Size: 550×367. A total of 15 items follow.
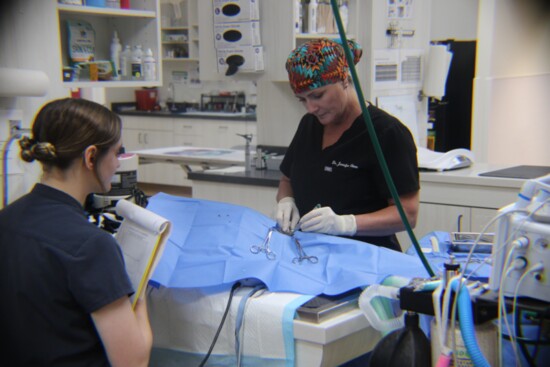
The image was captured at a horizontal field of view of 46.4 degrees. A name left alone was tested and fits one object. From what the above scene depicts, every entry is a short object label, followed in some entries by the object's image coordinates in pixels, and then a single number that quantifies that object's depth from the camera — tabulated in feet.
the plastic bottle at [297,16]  10.75
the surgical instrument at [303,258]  5.65
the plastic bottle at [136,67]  9.67
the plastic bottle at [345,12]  12.16
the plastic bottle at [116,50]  9.74
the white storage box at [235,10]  10.80
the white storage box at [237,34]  10.87
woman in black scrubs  6.55
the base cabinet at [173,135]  22.24
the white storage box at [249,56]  10.89
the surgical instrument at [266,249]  5.66
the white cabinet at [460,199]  9.95
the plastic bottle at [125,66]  9.68
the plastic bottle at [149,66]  9.73
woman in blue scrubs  4.23
